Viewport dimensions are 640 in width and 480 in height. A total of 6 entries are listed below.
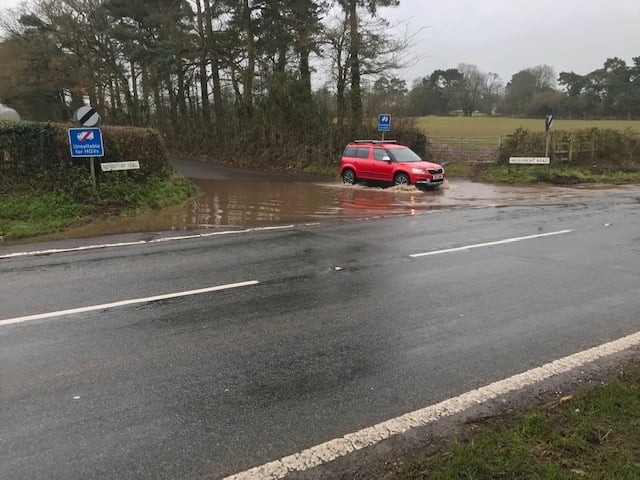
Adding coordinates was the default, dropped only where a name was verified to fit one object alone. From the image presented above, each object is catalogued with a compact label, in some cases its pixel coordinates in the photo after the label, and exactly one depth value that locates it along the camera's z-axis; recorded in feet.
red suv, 67.05
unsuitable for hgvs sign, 44.73
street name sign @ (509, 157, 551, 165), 81.71
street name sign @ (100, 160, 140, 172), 50.21
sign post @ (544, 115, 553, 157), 79.50
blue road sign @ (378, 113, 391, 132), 78.59
